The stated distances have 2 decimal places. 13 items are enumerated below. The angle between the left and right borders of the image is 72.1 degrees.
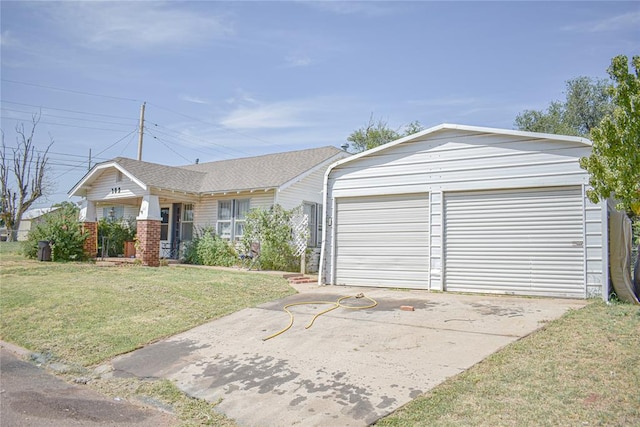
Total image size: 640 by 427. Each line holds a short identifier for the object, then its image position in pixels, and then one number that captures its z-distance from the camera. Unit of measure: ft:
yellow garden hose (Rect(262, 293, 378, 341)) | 23.97
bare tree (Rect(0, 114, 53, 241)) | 120.78
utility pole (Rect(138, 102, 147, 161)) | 103.96
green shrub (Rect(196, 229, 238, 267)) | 56.44
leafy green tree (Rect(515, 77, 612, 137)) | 106.52
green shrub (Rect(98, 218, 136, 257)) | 67.10
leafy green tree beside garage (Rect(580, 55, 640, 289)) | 21.54
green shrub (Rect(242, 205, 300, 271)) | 50.85
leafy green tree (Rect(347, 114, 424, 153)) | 106.11
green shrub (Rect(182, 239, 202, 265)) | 59.77
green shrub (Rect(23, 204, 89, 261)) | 54.08
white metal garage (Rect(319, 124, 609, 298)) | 29.58
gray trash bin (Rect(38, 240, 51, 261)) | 52.90
